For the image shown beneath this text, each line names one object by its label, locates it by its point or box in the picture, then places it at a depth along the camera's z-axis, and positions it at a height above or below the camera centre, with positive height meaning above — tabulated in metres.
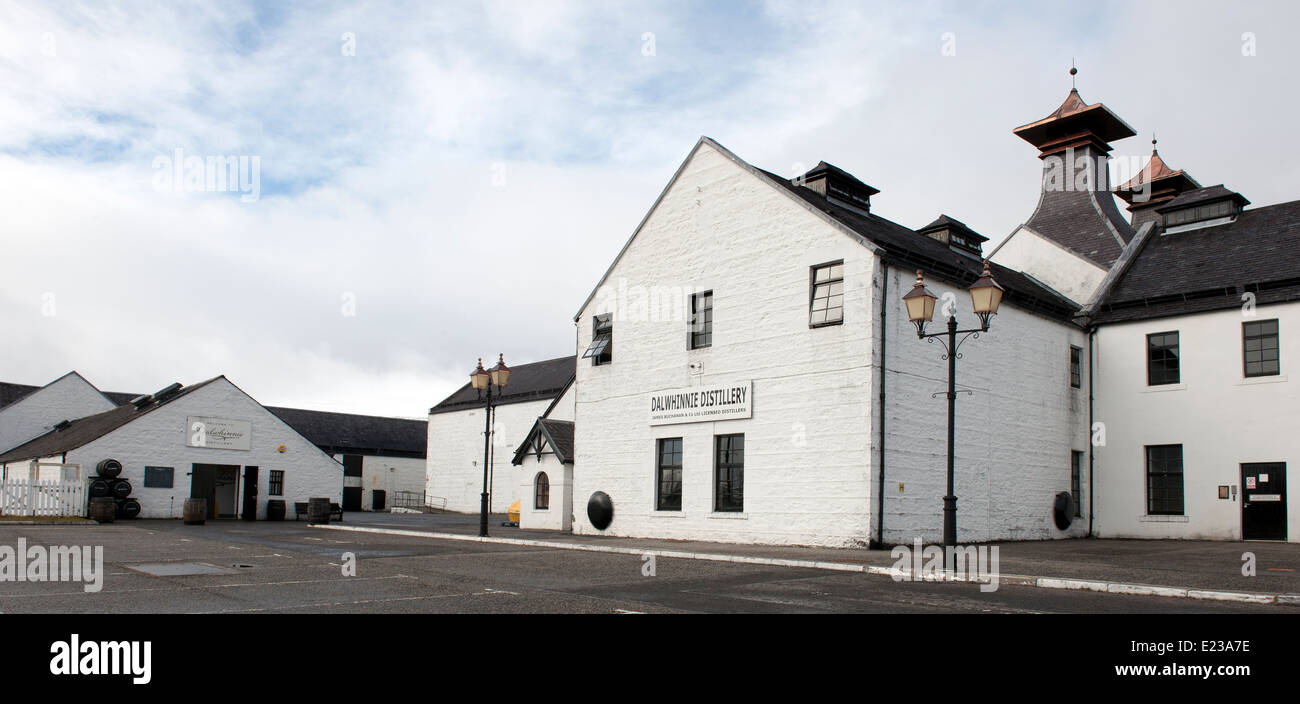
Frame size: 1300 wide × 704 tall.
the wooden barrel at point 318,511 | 31.28 -3.08
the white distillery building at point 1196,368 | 22.97 +1.85
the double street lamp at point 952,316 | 14.03 +2.01
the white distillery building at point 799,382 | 19.39 +1.17
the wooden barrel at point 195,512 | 30.66 -3.10
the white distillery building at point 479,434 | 52.03 -0.60
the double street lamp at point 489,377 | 22.41 +1.19
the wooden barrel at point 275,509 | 36.19 -3.48
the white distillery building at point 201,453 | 34.34 -1.32
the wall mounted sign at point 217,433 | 36.06 -0.52
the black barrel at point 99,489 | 32.44 -2.52
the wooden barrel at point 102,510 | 29.97 -3.01
